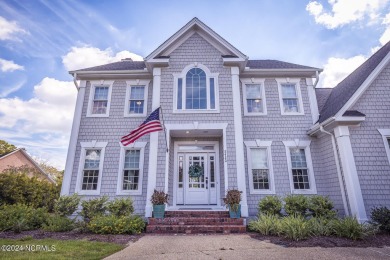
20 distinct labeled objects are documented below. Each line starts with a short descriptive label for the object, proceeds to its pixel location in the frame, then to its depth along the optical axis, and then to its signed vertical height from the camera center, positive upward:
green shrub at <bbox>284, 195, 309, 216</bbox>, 7.39 -0.53
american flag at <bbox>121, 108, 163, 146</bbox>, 7.30 +2.15
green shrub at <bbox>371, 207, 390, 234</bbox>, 6.36 -0.89
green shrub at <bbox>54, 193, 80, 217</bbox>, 7.51 -0.52
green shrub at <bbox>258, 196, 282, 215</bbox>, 7.43 -0.56
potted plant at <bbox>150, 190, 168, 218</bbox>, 7.18 -0.39
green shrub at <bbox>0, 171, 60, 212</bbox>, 13.20 +0.02
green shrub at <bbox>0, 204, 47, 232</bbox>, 6.40 -0.88
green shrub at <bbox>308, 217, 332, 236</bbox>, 5.70 -1.07
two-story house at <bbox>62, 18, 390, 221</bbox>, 7.97 +2.59
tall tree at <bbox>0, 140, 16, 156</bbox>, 27.25 +5.96
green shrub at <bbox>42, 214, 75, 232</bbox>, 6.48 -1.06
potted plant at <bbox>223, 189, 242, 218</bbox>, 7.14 -0.43
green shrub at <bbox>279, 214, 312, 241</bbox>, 5.25 -1.01
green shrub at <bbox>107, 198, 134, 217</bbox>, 7.41 -0.58
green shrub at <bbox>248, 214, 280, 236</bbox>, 5.91 -1.05
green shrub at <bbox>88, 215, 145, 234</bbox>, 6.23 -1.05
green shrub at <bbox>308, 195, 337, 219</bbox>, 7.08 -0.59
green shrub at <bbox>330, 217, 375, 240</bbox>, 5.38 -1.05
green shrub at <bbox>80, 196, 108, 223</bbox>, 7.52 -0.63
